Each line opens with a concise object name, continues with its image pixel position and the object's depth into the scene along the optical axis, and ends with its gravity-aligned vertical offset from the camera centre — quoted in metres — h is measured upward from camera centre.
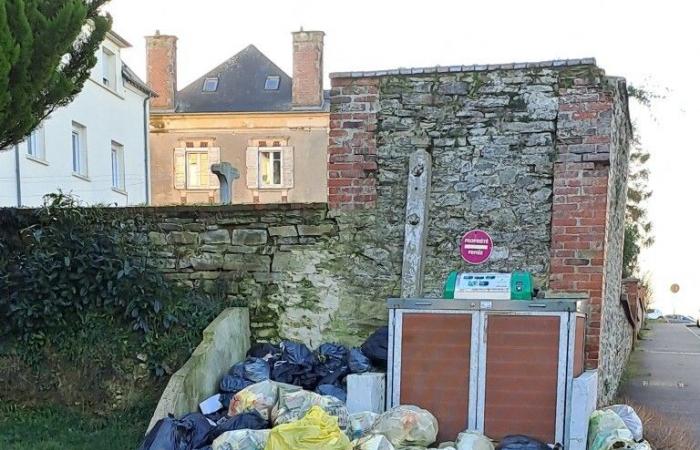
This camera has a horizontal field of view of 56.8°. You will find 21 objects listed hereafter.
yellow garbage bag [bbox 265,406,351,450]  3.87 -1.52
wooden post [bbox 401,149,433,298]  5.65 -0.32
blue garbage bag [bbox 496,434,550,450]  4.23 -1.68
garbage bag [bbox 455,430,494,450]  4.17 -1.65
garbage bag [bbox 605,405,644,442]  4.66 -1.68
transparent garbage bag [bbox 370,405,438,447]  4.30 -1.61
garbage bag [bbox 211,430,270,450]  4.19 -1.67
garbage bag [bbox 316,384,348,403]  5.03 -1.62
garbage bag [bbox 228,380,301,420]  4.79 -1.61
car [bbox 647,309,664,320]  29.55 -5.94
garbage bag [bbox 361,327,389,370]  5.27 -1.33
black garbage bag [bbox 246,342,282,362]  5.65 -1.49
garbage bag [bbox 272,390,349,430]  4.51 -1.58
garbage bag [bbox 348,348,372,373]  5.24 -1.44
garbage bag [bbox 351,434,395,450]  4.06 -1.63
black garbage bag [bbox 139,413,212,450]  4.43 -1.76
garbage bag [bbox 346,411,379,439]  4.43 -1.66
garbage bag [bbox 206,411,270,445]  4.53 -1.70
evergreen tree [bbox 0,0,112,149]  4.49 +0.90
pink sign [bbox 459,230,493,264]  5.59 -0.51
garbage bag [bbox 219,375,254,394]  5.25 -1.64
